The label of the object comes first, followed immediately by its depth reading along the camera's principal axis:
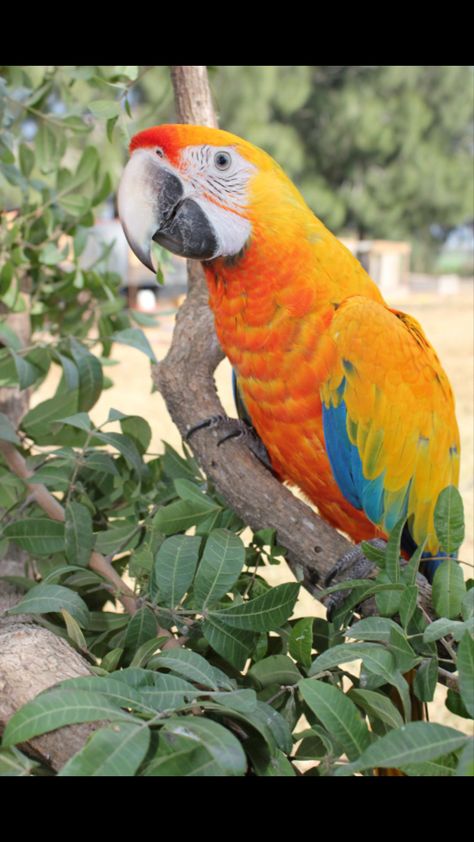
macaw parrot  0.65
